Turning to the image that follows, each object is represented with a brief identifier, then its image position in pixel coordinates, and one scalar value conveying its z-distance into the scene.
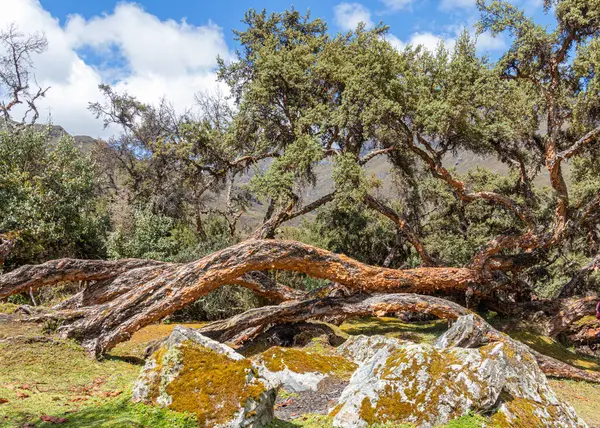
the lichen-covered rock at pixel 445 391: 5.12
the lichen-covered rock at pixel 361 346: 8.12
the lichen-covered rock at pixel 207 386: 4.62
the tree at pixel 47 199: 17.81
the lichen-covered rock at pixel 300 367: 7.08
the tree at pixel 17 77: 25.35
